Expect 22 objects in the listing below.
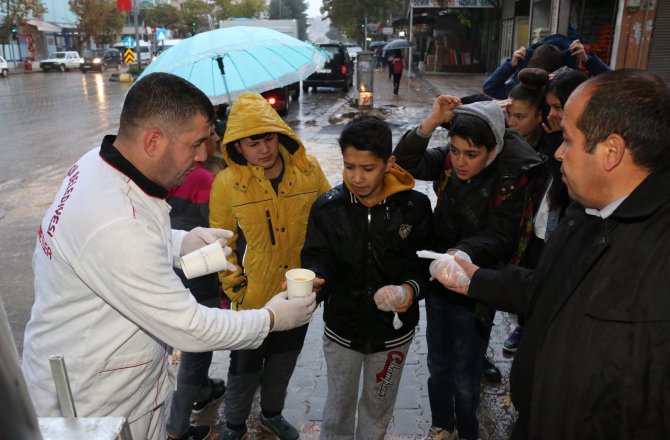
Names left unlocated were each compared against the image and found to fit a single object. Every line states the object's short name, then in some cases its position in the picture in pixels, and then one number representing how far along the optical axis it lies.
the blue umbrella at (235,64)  3.71
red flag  30.13
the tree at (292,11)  91.00
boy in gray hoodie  2.59
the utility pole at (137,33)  28.40
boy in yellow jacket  2.77
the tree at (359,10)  48.81
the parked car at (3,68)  32.50
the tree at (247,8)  74.88
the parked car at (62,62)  39.12
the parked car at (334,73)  21.17
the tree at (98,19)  47.56
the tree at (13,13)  38.56
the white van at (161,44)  42.53
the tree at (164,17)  66.06
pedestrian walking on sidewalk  20.75
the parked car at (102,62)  38.88
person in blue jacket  4.52
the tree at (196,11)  66.12
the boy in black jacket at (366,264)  2.55
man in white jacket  1.66
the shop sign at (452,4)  26.31
